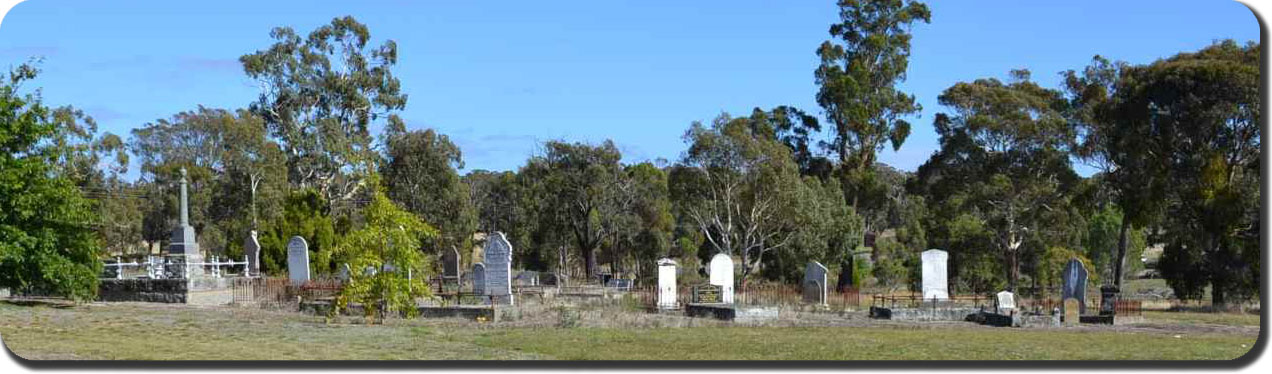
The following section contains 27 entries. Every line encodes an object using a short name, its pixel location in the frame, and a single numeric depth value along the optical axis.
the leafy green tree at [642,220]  53.81
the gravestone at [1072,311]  28.95
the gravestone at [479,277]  33.25
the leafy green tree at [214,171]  57.91
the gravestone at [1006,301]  30.42
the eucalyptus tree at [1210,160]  36.25
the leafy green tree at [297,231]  42.56
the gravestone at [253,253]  39.56
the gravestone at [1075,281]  31.33
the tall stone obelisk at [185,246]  33.41
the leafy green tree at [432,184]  53.28
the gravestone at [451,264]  45.06
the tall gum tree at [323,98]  57.47
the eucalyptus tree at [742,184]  49.03
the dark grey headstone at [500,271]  31.53
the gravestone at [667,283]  32.34
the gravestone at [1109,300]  29.30
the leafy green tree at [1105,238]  61.62
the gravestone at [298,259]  36.22
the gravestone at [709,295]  33.16
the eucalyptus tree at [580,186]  51.69
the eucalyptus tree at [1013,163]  50.66
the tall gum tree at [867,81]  57.38
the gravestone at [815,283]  34.72
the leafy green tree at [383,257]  24.69
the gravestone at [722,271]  34.25
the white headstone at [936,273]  35.12
